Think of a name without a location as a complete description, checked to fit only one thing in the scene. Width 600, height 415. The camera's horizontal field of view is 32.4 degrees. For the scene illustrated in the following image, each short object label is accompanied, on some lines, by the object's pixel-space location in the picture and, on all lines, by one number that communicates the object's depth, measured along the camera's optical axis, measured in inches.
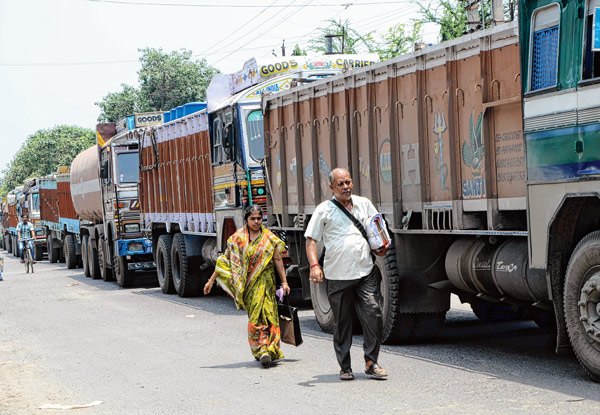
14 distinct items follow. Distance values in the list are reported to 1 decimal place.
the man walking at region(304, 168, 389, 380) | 331.3
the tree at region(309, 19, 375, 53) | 1883.6
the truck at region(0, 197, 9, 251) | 2326.5
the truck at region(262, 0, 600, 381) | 293.7
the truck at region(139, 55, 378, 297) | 595.2
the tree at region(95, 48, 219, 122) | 2726.4
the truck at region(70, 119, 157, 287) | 903.7
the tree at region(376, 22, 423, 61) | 1696.6
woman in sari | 384.8
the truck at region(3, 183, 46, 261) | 1696.6
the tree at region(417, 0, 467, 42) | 1450.5
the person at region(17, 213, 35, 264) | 1354.3
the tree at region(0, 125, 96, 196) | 3929.4
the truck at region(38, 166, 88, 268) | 1299.2
